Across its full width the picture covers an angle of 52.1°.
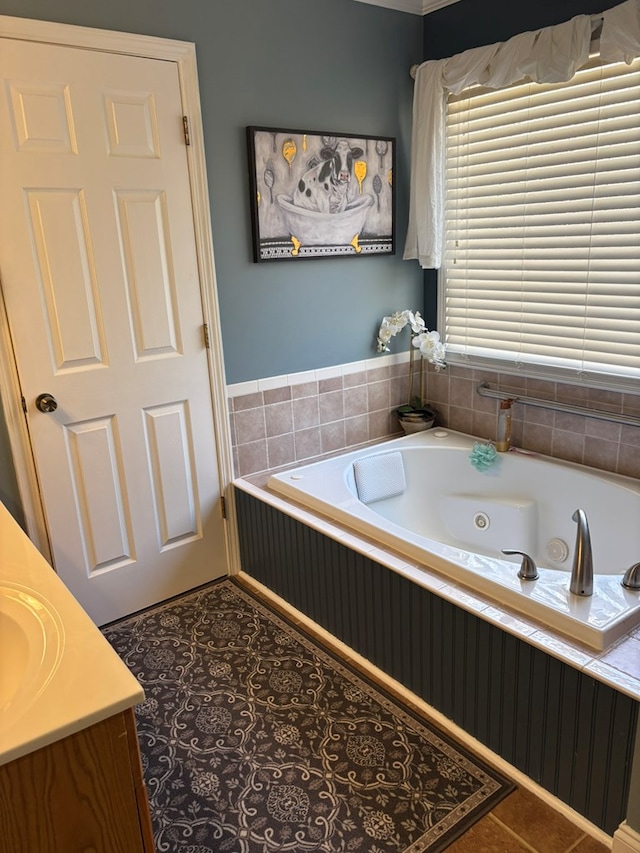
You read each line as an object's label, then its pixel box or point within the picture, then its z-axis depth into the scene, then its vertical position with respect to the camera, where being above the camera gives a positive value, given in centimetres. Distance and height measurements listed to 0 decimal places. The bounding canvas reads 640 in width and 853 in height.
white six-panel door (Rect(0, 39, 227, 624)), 223 -22
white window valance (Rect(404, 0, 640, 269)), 227 +62
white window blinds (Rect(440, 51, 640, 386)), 247 +3
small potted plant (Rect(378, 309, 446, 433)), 323 -51
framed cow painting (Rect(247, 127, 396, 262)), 273 +21
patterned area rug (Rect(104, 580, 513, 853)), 173 -149
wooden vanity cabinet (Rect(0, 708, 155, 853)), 95 -79
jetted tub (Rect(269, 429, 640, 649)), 189 -103
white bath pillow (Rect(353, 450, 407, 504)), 300 -106
